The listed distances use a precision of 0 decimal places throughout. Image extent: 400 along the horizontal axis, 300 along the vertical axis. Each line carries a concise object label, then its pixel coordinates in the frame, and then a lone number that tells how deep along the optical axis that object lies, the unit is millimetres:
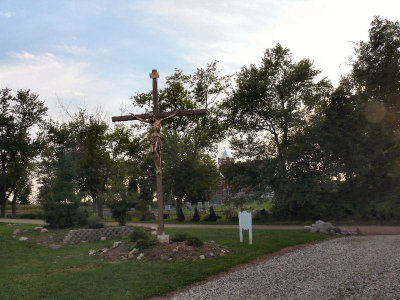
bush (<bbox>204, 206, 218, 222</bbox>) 29777
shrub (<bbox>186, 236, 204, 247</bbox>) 12833
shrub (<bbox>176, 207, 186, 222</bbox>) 31297
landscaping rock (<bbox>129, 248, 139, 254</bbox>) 12336
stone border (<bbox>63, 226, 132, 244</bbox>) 17094
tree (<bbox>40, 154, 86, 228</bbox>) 19578
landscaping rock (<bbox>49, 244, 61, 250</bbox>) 15509
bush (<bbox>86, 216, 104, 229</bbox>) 19703
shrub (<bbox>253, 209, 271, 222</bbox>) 27594
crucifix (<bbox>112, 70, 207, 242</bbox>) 13289
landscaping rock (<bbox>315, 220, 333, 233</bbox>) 19125
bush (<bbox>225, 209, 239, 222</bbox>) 29078
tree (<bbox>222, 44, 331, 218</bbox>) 27266
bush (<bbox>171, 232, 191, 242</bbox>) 13385
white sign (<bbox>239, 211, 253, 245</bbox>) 14734
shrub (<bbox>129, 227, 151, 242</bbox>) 13995
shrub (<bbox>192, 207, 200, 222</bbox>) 30631
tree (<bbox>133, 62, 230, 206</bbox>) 30547
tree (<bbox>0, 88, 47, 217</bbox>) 38562
